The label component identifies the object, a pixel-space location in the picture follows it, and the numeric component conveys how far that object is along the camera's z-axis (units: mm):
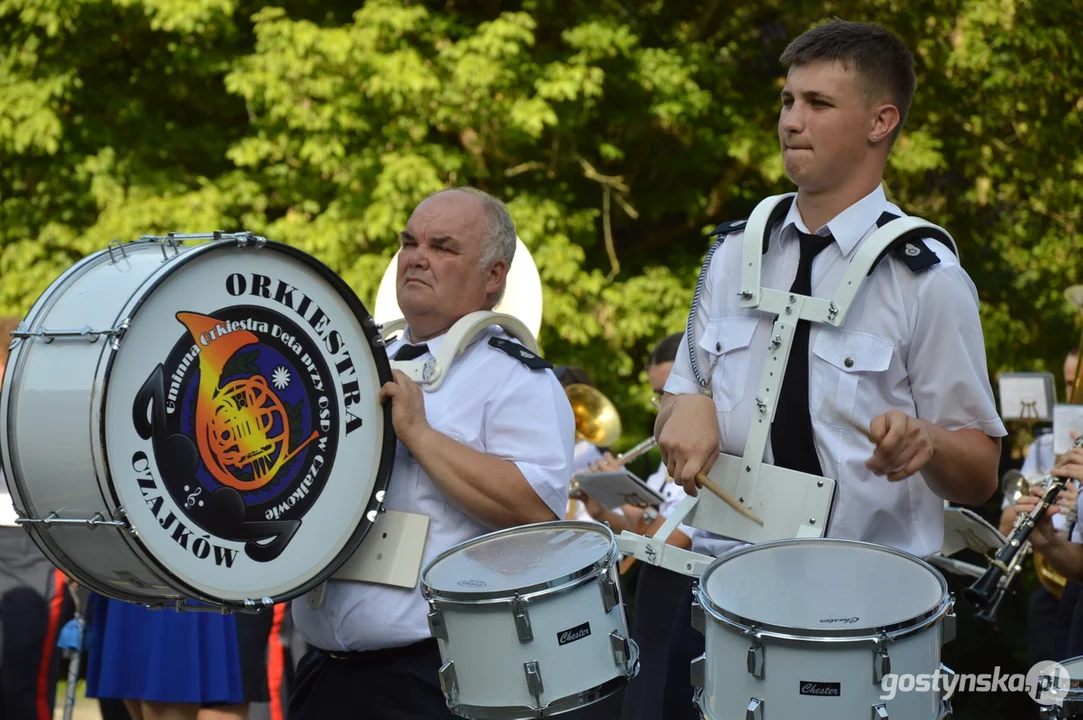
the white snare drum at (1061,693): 2646
